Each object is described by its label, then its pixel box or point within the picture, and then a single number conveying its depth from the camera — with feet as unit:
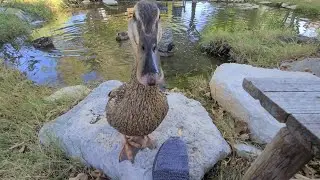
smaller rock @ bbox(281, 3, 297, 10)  19.92
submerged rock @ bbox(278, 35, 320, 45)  12.03
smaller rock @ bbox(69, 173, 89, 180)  4.67
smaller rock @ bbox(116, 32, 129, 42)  13.16
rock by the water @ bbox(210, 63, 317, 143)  5.50
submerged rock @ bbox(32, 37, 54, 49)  12.63
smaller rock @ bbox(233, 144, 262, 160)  5.10
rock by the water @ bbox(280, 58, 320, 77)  8.54
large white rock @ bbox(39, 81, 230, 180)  4.41
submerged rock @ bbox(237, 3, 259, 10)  20.03
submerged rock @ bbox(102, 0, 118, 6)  20.71
